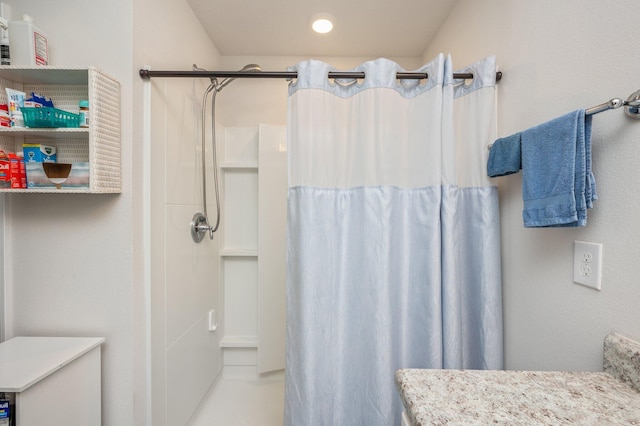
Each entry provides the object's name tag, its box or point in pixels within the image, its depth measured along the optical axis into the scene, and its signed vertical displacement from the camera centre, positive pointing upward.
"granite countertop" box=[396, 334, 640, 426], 0.58 -0.44
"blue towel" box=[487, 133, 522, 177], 1.02 +0.21
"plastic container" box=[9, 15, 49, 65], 1.03 +0.64
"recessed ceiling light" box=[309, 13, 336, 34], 1.75 +1.22
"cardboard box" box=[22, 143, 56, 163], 1.05 +0.22
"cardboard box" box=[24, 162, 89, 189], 1.04 +0.13
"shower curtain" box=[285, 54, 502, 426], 1.20 -0.11
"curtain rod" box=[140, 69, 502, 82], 1.22 +0.61
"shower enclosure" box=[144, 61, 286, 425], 1.35 -0.23
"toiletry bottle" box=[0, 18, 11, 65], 1.02 +0.62
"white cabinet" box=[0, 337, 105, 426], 0.86 -0.57
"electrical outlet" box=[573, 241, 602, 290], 0.80 -0.16
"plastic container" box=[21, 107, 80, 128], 1.00 +0.34
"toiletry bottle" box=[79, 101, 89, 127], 1.04 +0.37
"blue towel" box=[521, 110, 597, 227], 0.79 +0.12
